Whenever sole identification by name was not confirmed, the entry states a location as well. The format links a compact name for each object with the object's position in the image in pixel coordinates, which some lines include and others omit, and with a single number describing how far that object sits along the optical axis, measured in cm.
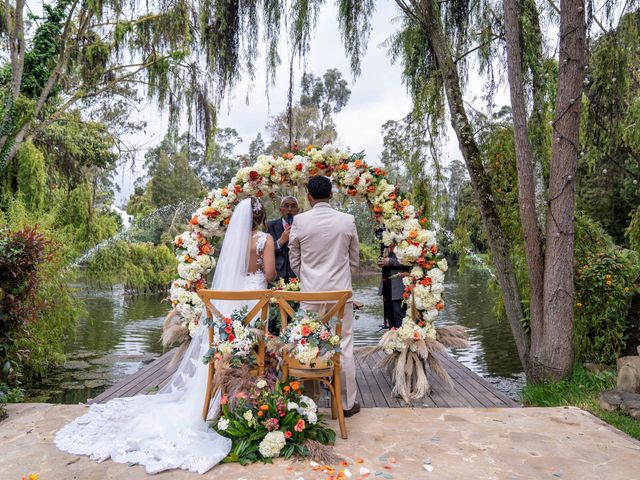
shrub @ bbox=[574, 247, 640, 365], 619
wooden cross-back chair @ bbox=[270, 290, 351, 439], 359
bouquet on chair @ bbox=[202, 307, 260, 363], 364
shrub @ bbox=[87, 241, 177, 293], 1307
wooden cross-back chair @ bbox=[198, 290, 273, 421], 367
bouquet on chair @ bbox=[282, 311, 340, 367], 358
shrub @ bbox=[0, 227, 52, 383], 426
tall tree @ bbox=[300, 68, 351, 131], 3806
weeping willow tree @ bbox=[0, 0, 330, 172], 584
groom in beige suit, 408
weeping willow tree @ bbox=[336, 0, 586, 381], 525
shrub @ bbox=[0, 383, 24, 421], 413
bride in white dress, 330
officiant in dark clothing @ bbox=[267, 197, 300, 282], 553
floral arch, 501
